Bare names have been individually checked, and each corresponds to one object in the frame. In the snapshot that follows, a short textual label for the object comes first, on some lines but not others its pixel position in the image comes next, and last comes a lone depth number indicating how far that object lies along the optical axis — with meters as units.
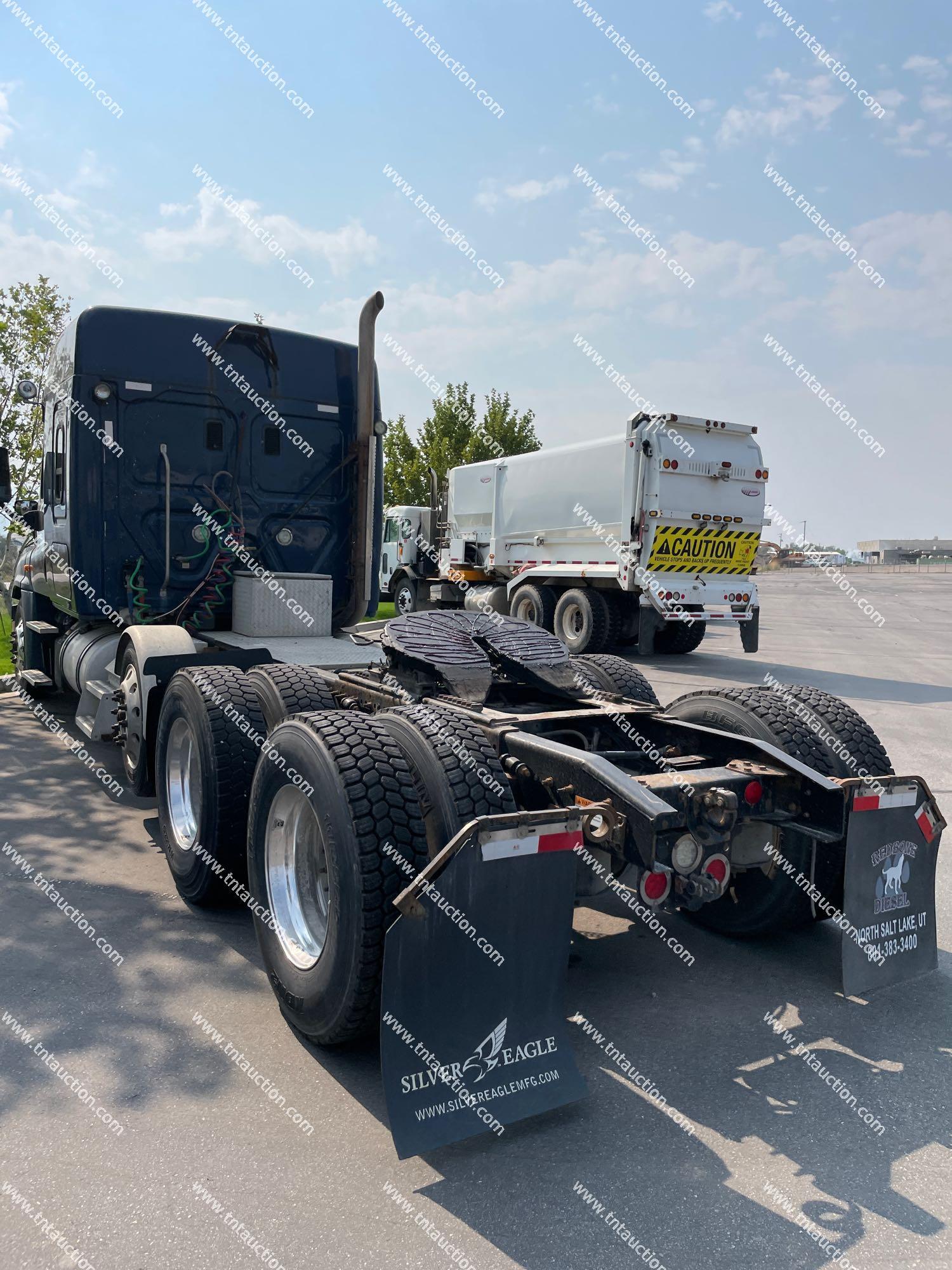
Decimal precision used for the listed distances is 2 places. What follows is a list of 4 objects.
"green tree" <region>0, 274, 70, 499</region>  15.12
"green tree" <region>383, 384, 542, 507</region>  30.23
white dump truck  13.02
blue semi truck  2.83
